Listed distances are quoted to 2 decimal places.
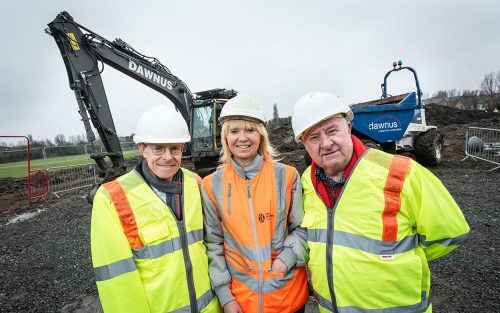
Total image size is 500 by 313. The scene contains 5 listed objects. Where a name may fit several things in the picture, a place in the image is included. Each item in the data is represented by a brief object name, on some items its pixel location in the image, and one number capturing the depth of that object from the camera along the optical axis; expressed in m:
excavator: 6.35
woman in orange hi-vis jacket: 1.77
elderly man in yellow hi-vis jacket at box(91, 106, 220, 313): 1.55
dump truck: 7.72
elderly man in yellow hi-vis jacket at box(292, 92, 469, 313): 1.52
